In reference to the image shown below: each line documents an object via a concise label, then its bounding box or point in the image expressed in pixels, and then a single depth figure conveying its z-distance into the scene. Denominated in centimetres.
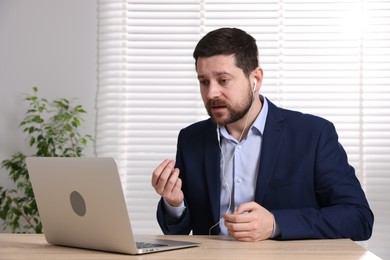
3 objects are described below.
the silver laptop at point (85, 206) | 179
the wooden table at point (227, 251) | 180
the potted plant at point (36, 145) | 336
